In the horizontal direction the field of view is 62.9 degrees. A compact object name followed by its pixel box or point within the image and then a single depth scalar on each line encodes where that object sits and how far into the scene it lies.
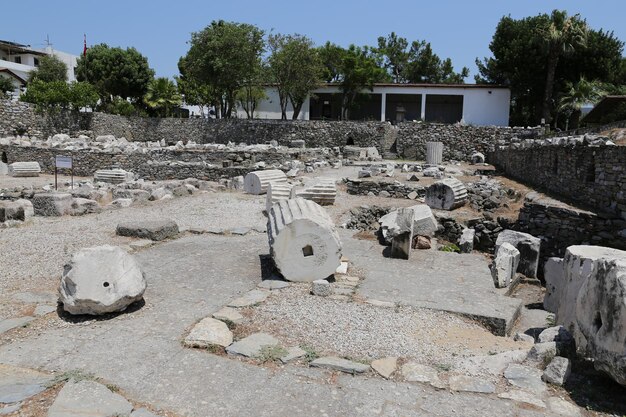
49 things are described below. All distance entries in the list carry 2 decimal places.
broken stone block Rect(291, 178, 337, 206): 14.05
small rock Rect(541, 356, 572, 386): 4.43
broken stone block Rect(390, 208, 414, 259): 9.01
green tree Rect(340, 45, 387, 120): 36.44
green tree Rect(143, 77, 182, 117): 40.31
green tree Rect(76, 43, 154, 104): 41.19
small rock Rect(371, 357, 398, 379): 4.60
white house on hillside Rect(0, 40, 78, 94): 55.74
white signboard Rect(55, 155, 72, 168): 15.33
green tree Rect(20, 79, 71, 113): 32.12
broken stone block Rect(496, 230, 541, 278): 9.94
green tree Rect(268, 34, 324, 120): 32.81
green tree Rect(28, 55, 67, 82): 47.62
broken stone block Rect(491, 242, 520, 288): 8.66
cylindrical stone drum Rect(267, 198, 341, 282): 7.10
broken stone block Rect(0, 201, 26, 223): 11.18
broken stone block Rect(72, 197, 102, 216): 12.45
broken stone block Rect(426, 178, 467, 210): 14.48
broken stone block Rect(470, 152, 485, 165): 29.45
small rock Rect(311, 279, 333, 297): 6.68
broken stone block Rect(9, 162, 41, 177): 23.52
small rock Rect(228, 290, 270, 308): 6.27
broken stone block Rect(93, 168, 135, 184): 21.53
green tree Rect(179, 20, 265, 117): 32.16
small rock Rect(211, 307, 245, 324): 5.77
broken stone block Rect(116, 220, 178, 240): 9.59
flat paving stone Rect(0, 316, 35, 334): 5.37
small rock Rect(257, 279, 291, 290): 6.96
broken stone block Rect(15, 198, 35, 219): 12.17
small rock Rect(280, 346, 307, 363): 4.79
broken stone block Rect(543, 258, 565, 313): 7.79
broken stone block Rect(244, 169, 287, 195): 16.11
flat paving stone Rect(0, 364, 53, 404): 4.00
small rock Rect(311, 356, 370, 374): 4.61
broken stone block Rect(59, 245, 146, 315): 5.58
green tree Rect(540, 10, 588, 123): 32.16
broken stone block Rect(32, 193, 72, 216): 12.19
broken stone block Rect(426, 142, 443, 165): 26.45
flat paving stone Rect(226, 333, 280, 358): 4.93
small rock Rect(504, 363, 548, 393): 4.40
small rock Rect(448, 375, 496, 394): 4.36
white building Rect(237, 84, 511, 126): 35.19
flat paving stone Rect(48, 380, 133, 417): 3.78
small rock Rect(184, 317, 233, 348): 5.07
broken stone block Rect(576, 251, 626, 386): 3.99
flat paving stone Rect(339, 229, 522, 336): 6.45
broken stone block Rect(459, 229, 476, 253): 10.85
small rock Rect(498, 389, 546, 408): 4.15
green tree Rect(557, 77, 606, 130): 29.05
